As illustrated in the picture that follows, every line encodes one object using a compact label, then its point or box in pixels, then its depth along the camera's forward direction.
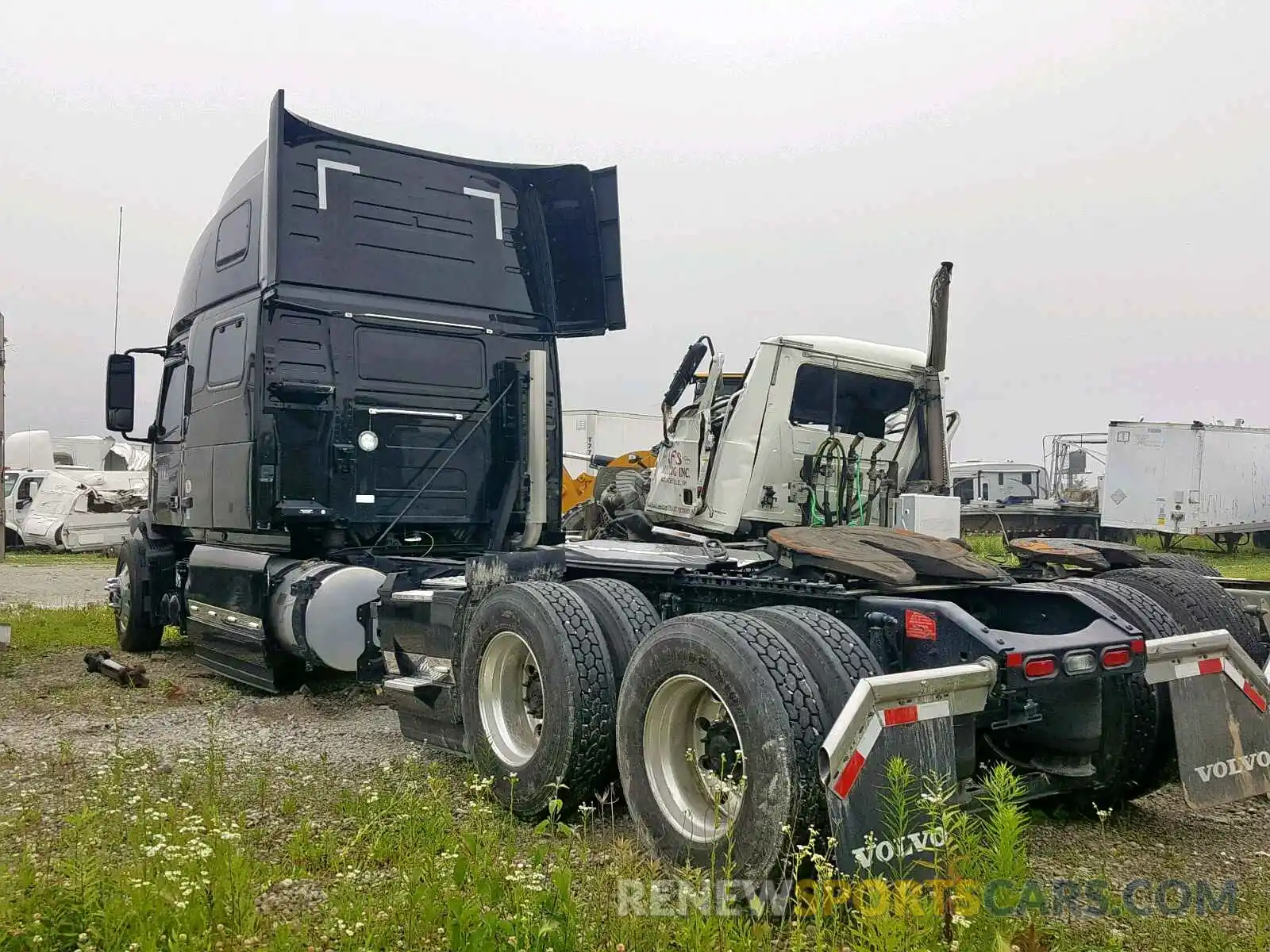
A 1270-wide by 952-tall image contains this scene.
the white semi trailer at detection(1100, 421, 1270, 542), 21.11
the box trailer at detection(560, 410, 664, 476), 22.73
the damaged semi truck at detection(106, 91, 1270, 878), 3.28
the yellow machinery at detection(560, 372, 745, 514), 7.27
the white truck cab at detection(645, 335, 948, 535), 6.50
